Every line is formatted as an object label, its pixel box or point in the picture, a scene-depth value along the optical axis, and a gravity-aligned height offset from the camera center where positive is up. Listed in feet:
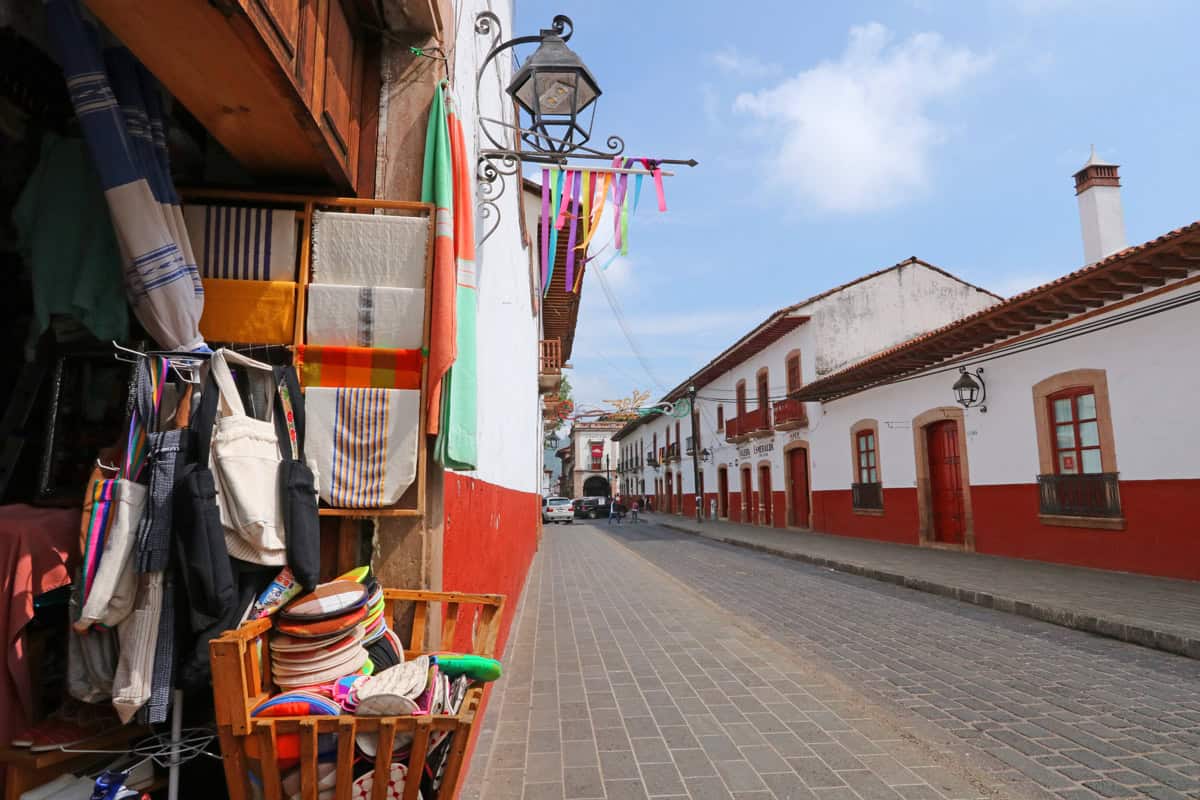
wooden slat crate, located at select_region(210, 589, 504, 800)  5.07 -1.93
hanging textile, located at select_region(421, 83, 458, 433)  7.84 +2.75
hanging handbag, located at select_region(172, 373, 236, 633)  5.44 -0.49
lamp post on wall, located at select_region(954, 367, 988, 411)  38.65 +5.23
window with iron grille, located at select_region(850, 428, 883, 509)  50.57 +0.35
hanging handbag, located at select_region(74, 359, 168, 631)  5.31 -0.50
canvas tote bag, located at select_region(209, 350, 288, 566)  5.90 +0.12
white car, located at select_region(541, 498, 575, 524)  93.71 -3.66
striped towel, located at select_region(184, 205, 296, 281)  7.91 +3.00
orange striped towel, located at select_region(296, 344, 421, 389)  7.84 +1.45
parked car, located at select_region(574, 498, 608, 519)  113.19 -4.15
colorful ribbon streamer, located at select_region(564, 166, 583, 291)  13.46 +5.70
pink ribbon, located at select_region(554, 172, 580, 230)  13.40 +5.88
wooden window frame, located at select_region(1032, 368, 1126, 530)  30.09 +2.55
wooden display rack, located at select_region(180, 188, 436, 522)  7.86 +2.97
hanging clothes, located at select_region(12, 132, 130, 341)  6.65 +2.55
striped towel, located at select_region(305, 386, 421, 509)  7.66 +0.53
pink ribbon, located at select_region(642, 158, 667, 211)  13.37 +6.32
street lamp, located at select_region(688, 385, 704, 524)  83.12 +4.44
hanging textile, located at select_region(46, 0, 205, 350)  6.02 +3.07
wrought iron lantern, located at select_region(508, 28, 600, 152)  12.15 +7.48
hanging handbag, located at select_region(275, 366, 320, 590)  6.21 -0.26
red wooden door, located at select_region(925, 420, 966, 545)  42.34 -0.40
